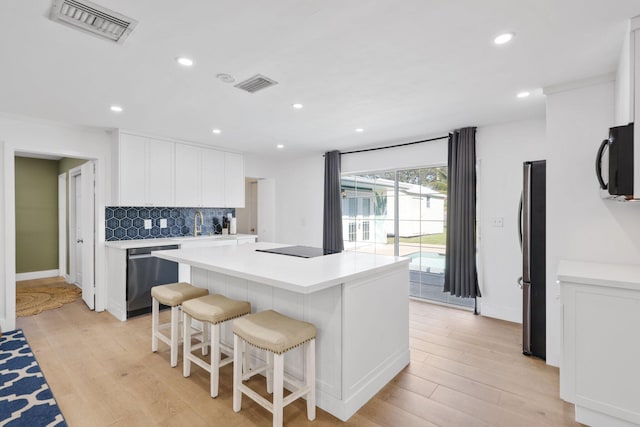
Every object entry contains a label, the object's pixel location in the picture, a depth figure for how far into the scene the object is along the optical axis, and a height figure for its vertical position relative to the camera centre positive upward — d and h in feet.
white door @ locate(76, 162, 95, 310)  13.60 -0.70
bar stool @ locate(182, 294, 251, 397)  7.23 -2.48
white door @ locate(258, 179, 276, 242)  21.04 +0.22
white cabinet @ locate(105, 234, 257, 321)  12.54 -2.31
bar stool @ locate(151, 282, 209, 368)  8.68 -2.45
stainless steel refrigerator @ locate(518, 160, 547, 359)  9.14 -1.38
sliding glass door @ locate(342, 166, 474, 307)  14.76 -0.33
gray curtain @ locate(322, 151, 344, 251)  17.72 +0.51
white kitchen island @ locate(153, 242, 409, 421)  6.54 -2.24
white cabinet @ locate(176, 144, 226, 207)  15.20 +1.90
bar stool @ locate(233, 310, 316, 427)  5.87 -2.57
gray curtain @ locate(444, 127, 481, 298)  12.89 -0.20
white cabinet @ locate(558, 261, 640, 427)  5.68 -2.56
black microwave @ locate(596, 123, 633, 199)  5.97 +0.99
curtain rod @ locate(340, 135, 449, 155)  14.17 +3.40
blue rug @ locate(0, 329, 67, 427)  6.45 -4.22
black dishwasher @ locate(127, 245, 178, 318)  12.63 -2.61
